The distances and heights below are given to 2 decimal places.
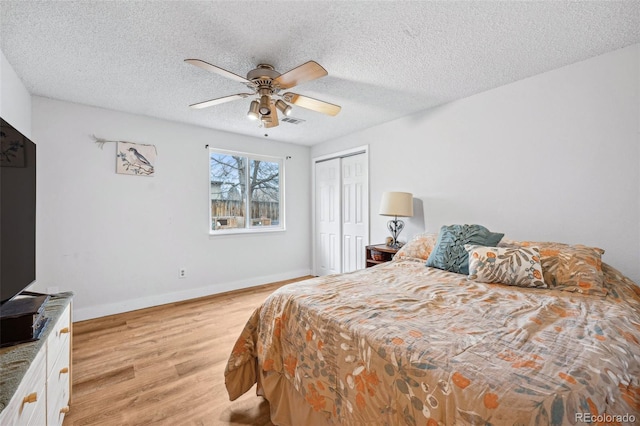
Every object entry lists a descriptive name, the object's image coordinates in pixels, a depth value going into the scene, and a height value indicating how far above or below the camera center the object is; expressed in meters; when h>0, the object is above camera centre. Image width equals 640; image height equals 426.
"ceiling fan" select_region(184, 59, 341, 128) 1.79 +0.93
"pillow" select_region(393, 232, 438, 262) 2.59 -0.34
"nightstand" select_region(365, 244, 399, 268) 3.22 -0.49
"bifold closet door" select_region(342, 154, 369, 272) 4.04 +0.04
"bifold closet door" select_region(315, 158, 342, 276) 4.45 -0.07
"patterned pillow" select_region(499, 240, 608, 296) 1.64 -0.35
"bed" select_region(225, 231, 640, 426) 0.77 -0.49
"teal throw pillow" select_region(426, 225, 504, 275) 2.14 -0.26
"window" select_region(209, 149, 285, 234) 4.03 +0.35
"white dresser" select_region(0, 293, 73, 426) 0.84 -0.60
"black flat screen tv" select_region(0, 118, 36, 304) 1.14 +0.02
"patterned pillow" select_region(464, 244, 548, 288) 1.78 -0.36
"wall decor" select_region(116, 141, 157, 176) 3.17 +0.67
